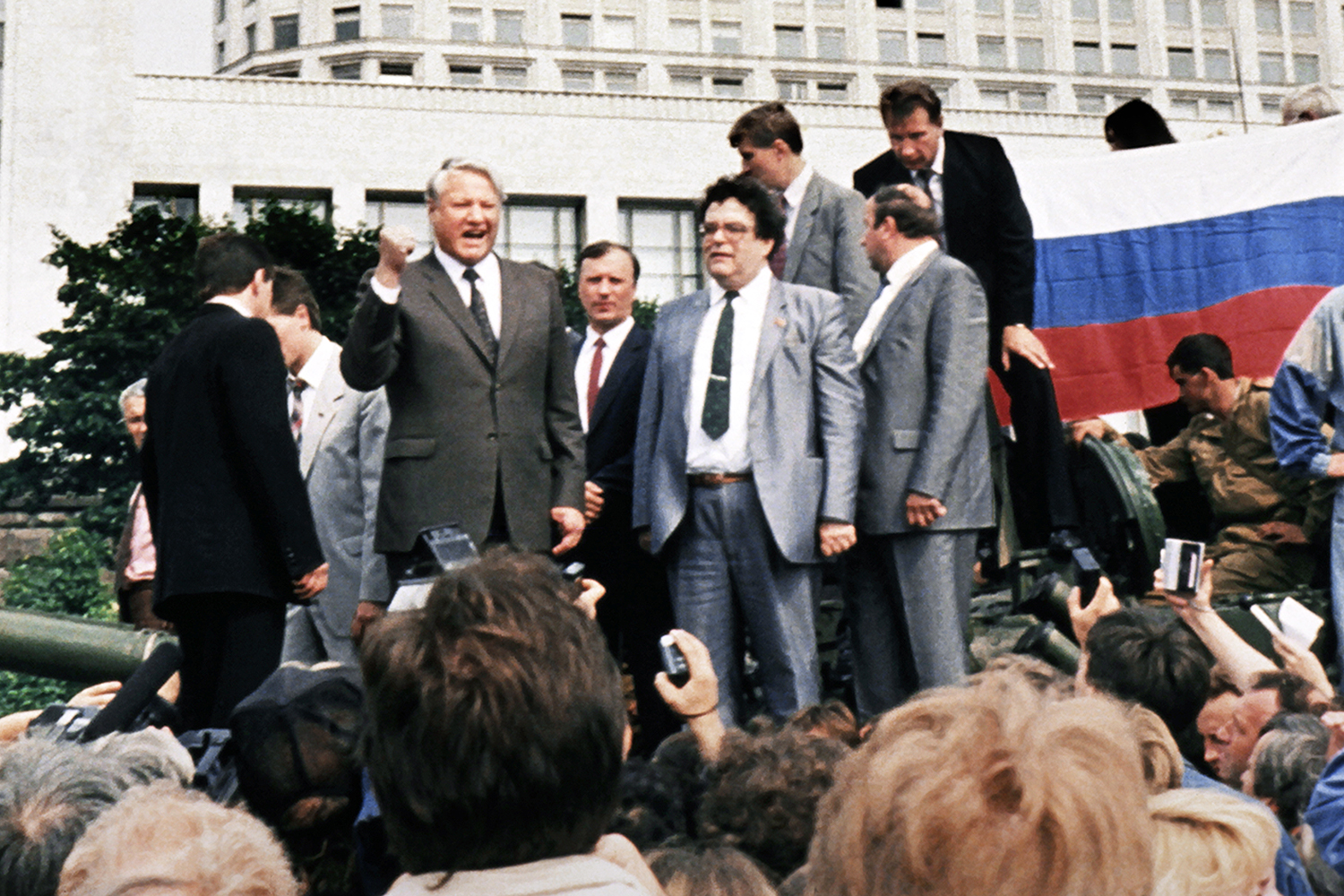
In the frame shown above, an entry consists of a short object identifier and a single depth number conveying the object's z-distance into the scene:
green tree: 29.83
